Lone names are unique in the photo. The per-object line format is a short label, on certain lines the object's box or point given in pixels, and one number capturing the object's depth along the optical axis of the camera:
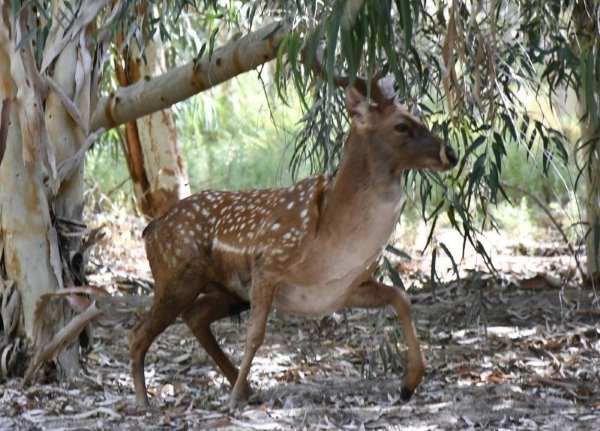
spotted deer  11.81
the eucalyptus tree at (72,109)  13.13
